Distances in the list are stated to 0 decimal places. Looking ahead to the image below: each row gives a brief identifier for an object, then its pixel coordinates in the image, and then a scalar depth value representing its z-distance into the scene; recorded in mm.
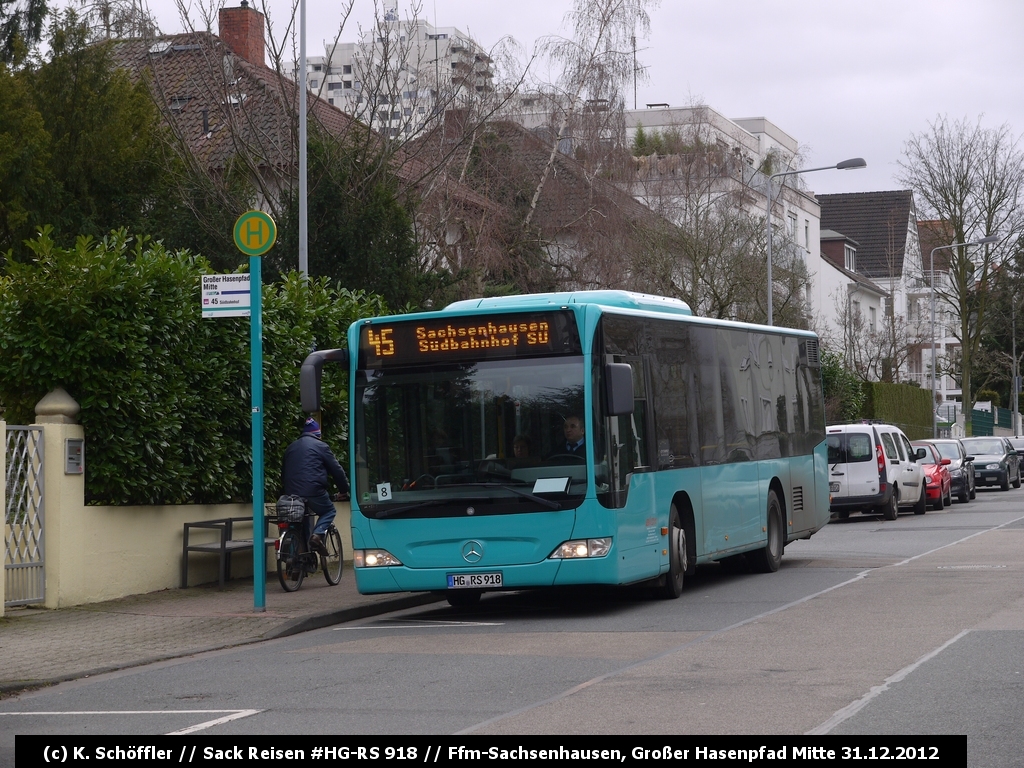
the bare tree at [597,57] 37625
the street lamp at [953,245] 58188
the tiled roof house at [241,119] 27453
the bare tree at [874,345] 62406
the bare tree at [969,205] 65062
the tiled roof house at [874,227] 90750
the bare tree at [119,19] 29578
